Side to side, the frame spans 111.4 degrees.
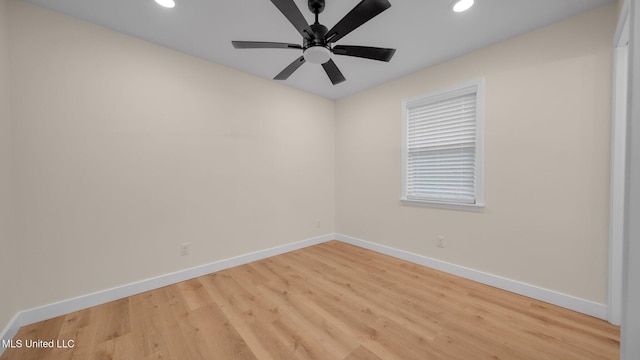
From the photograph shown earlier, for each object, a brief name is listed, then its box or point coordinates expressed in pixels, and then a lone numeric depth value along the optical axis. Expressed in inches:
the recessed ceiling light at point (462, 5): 68.2
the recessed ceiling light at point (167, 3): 68.4
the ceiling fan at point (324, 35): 52.9
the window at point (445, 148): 97.3
